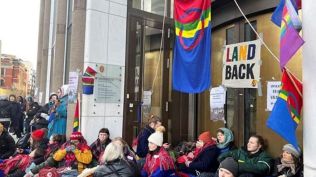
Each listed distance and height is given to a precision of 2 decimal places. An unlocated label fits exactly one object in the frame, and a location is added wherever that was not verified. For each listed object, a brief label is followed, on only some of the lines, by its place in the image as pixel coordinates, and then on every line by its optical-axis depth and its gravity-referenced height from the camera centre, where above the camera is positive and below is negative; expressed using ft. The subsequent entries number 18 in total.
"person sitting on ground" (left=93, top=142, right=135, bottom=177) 15.60 -2.93
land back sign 20.08 +2.29
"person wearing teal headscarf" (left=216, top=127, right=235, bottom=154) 18.83 -2.06
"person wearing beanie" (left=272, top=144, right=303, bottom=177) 14.58 -2.53
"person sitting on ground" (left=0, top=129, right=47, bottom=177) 21.91 -3.93
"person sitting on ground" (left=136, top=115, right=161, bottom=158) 22.27 -2.53
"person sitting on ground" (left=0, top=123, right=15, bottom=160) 25.41 -3.39
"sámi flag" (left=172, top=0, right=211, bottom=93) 17.76 +3.02
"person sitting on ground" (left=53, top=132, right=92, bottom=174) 19.76 -3.15
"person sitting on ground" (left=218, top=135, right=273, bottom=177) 15.98 -2.73
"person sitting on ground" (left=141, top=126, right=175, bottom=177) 16.71 -2.95
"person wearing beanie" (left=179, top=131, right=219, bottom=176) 18.26 -3.01
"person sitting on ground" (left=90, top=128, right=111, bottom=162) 21.45 -2.70
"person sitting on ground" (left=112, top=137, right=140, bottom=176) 15.97 -2.68
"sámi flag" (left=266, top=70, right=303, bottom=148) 10.89 -0.19
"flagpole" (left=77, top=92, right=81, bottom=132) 23.56 -0.46
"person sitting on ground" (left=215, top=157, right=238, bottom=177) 12.66 -2.45
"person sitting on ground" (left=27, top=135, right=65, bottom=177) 20.48 -3.35
